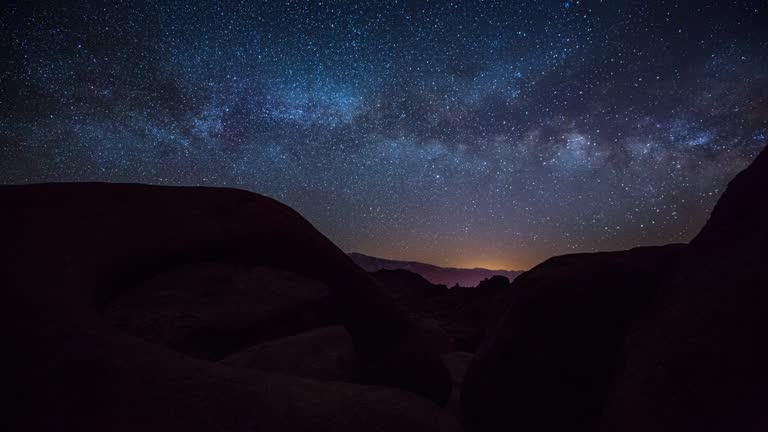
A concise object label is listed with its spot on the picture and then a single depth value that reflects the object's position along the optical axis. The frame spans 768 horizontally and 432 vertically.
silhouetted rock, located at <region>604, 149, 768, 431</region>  1.41
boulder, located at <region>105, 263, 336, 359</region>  4.41
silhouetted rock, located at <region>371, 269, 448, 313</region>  15.70
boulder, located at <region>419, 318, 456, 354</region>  6.64
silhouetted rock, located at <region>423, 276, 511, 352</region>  7.25
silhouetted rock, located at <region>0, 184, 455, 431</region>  1.30
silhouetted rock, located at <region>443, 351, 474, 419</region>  3.27
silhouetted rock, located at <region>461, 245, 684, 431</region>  2.35
